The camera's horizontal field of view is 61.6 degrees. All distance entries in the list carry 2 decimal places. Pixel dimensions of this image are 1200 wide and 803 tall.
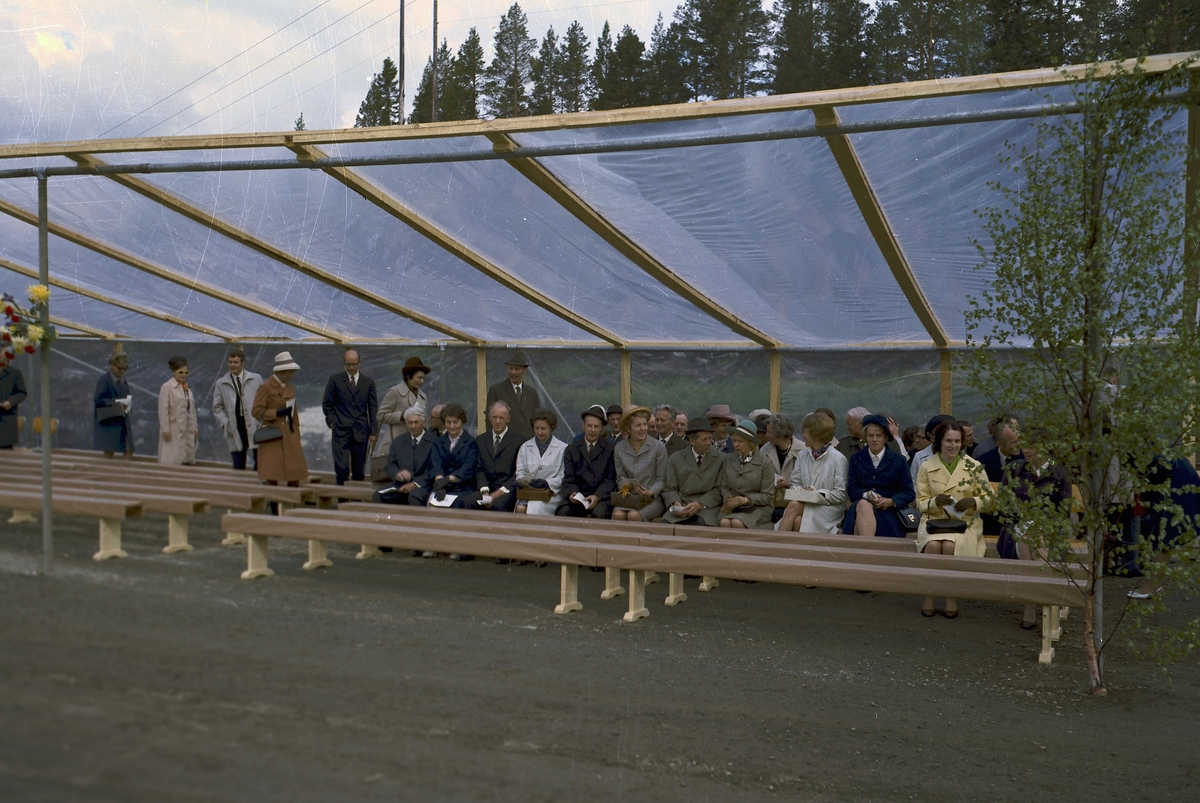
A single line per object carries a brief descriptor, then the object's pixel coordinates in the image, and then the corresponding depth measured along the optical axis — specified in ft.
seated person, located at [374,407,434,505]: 25.00
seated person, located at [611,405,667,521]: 24.08
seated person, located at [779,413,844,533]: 22.58
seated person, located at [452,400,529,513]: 25.53
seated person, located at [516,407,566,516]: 25.17
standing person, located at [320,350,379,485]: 29.84
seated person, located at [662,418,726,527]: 23.13
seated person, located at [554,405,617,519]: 25.11
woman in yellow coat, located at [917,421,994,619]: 20.42
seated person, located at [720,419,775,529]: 22.93
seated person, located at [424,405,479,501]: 25.26
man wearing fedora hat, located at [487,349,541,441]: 31.32
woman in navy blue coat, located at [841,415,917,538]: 21.99
